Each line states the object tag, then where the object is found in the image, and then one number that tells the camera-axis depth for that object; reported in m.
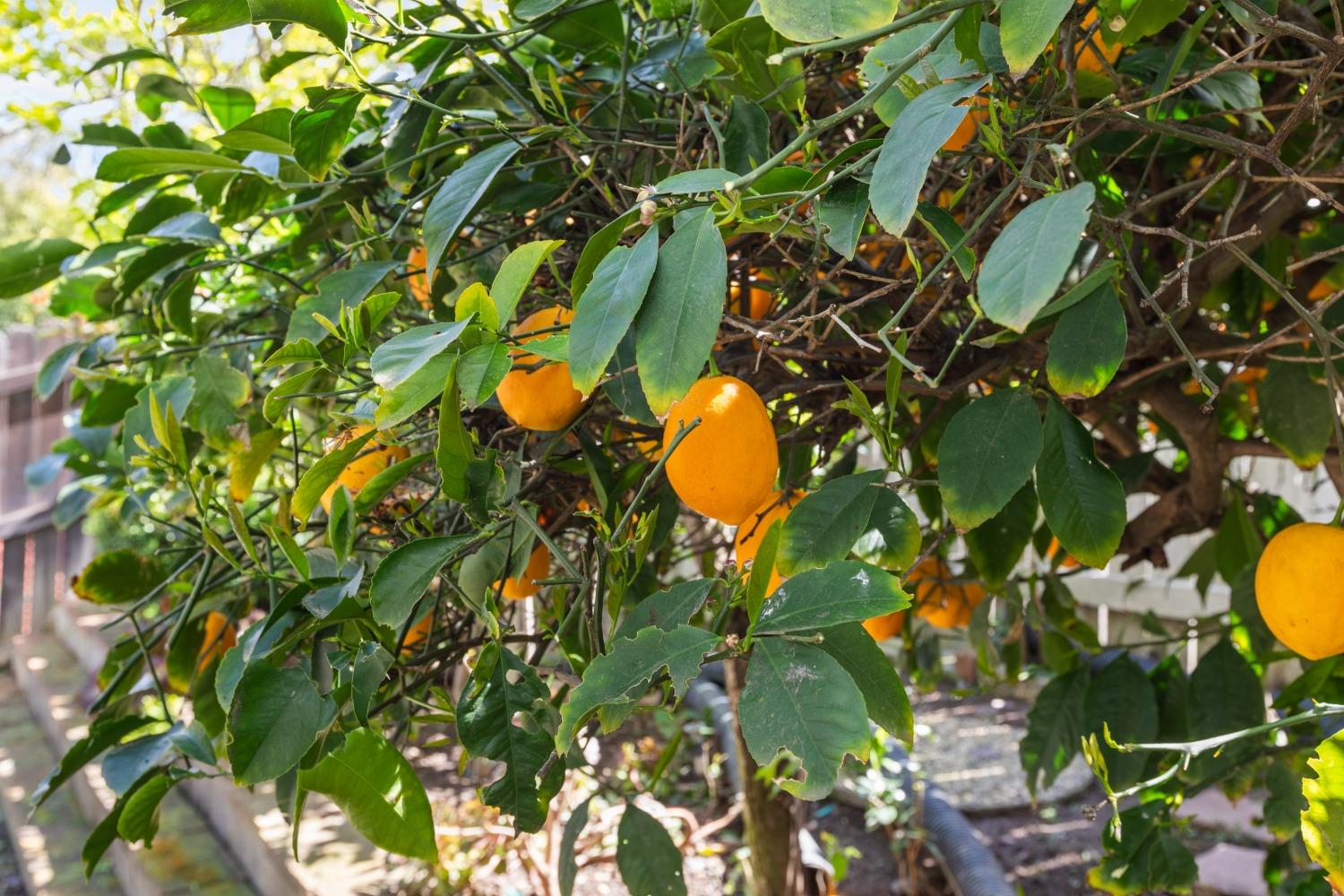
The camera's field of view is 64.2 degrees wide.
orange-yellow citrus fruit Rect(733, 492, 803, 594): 0.69
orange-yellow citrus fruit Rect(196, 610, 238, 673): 0.91
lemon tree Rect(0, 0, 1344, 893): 0.47
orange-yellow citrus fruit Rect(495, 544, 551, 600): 0.73
